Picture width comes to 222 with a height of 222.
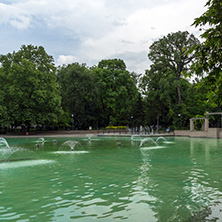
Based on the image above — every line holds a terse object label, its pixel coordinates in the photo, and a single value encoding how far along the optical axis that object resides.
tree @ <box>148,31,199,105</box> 51.47
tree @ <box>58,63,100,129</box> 60.25
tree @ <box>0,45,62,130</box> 49.19
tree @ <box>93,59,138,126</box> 64.25
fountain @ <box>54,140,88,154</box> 22.41
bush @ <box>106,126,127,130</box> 60.42
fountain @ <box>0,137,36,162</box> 17.78
